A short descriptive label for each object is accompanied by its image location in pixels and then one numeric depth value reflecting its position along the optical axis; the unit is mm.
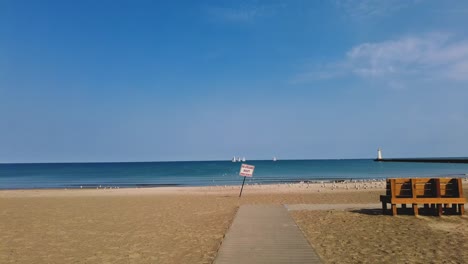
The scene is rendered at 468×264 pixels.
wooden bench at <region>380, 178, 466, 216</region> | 11578
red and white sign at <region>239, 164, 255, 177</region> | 21234
